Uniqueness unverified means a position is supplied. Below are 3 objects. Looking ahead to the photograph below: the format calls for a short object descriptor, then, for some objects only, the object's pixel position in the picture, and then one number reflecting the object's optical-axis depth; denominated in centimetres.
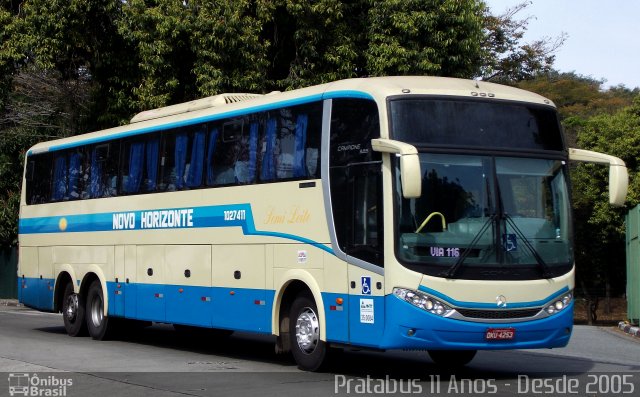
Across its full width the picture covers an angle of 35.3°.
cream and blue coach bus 1144
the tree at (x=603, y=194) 3127
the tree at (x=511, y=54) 3894
